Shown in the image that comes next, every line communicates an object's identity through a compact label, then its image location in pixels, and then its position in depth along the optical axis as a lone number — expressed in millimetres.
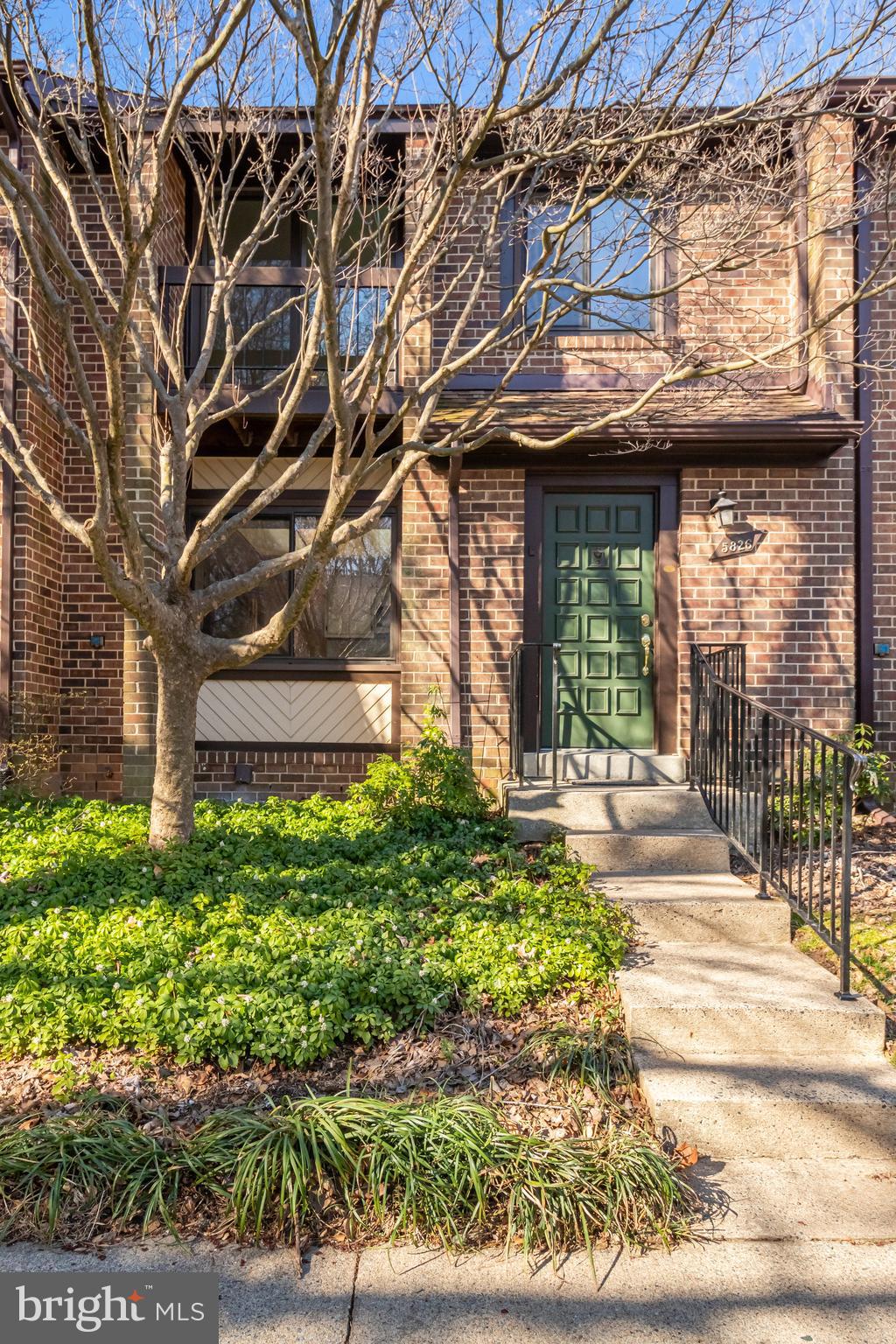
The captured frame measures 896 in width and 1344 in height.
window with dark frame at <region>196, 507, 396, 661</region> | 8227
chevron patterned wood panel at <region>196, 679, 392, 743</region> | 7961
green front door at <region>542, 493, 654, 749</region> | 7504
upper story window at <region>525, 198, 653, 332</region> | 7324
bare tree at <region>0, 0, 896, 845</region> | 4121
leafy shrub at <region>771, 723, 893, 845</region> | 4707
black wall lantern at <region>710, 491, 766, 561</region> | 7201
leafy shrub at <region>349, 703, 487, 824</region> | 6129
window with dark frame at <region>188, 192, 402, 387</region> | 7605
